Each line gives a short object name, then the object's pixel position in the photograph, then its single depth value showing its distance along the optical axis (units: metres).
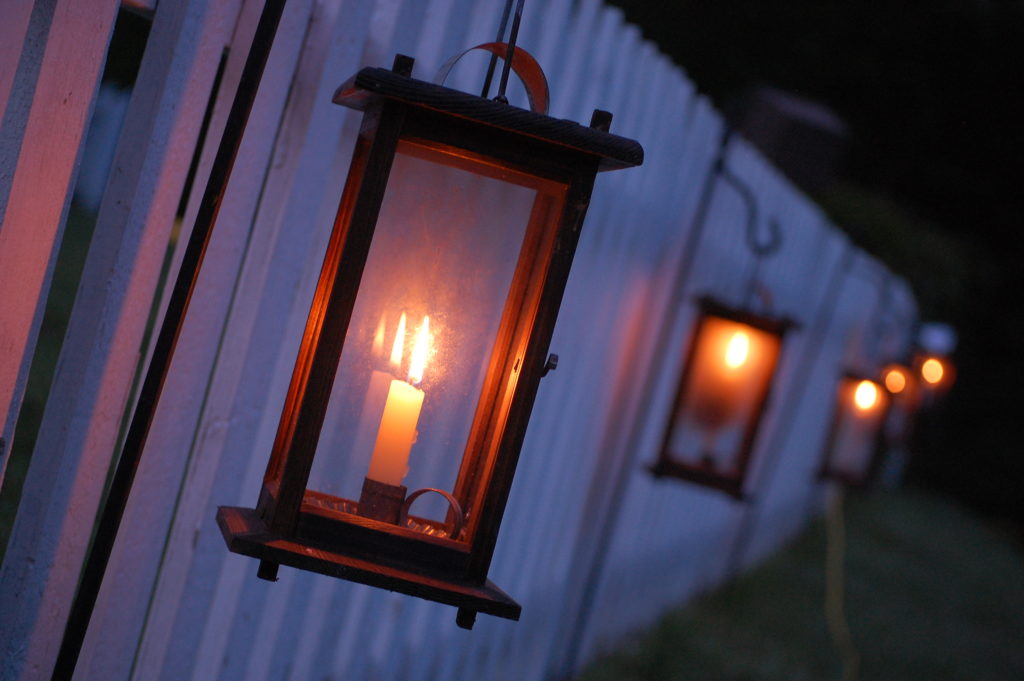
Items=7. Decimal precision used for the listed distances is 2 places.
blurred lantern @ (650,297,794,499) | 3.30
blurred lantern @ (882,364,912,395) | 6.01
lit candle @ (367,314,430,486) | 1.36
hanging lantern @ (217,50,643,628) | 1.31
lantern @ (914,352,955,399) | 6.95
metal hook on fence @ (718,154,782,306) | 3.39
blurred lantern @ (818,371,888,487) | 5.15
